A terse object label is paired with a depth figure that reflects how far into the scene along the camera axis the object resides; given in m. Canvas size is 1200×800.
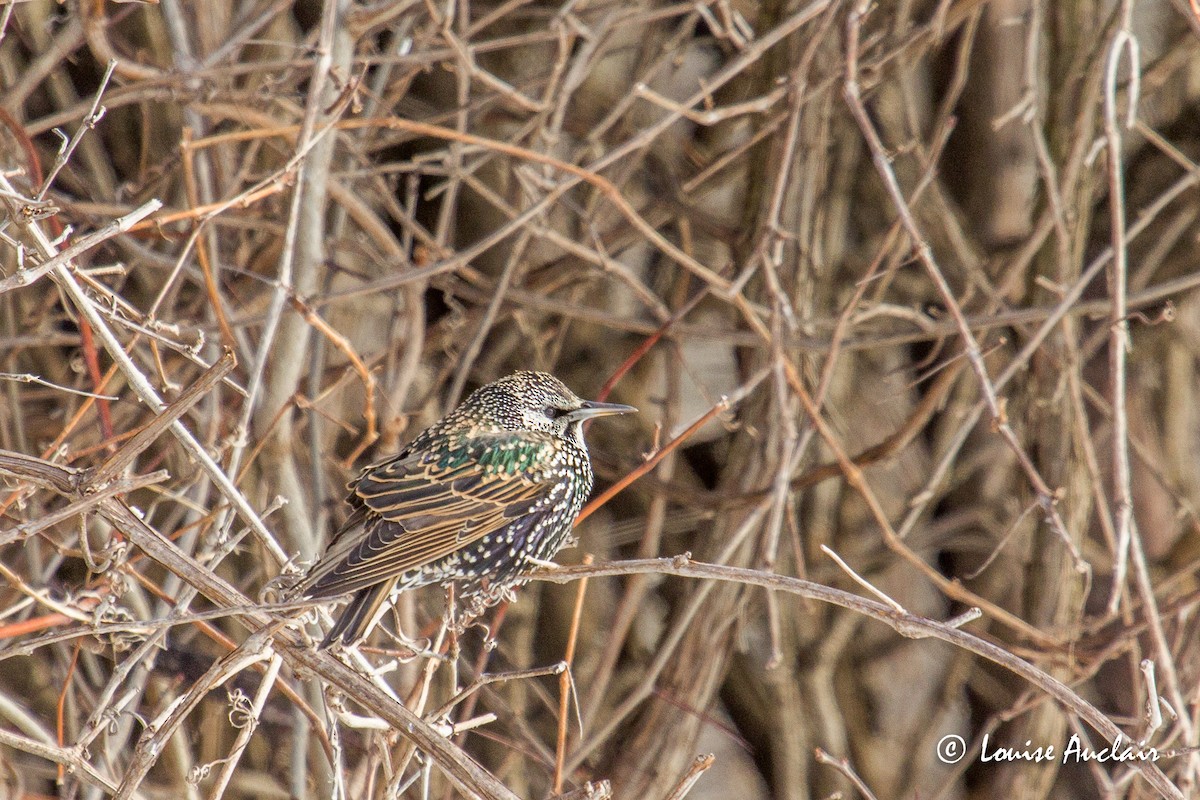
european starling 6.10
